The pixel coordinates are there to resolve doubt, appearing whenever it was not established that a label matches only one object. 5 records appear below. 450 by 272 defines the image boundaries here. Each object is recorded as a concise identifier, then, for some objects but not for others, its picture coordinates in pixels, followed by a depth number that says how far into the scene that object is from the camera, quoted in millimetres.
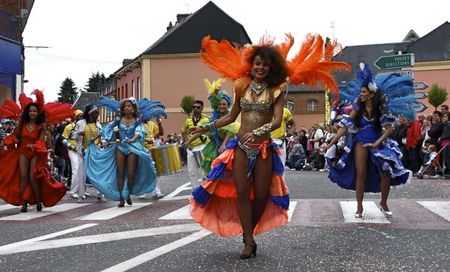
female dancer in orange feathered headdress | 6105
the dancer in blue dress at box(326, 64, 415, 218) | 8969
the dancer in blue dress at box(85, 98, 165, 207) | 11328
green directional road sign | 18422
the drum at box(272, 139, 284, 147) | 9850
